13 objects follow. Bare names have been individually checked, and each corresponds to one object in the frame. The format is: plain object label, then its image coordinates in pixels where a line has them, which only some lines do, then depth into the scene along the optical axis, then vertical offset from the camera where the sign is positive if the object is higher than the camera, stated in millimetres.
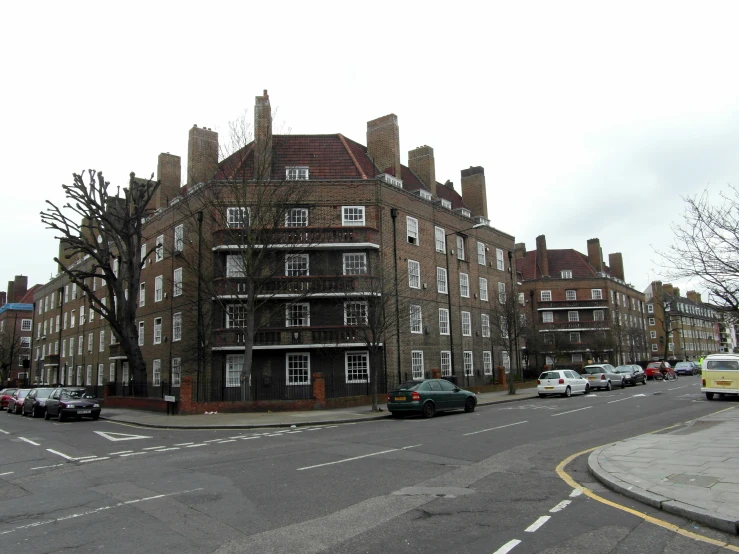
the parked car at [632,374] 41188 -2384
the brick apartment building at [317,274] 27547 +4729
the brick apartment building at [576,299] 65688 +5932
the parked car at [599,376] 36156 -2136
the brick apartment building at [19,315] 85688 +8025
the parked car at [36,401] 27906 -1993
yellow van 25125 -1634
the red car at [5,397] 35325 -2128
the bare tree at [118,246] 30766 +6922
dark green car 20938 -1902
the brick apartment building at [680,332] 95125 +1992
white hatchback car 31812 -2252
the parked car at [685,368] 63656 -3167
